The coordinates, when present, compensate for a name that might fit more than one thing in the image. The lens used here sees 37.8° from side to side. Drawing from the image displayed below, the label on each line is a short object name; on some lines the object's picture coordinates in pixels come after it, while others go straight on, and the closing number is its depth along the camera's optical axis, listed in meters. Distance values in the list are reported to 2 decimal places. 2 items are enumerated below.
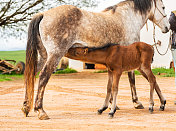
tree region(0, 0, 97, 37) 12.73
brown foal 4.42
